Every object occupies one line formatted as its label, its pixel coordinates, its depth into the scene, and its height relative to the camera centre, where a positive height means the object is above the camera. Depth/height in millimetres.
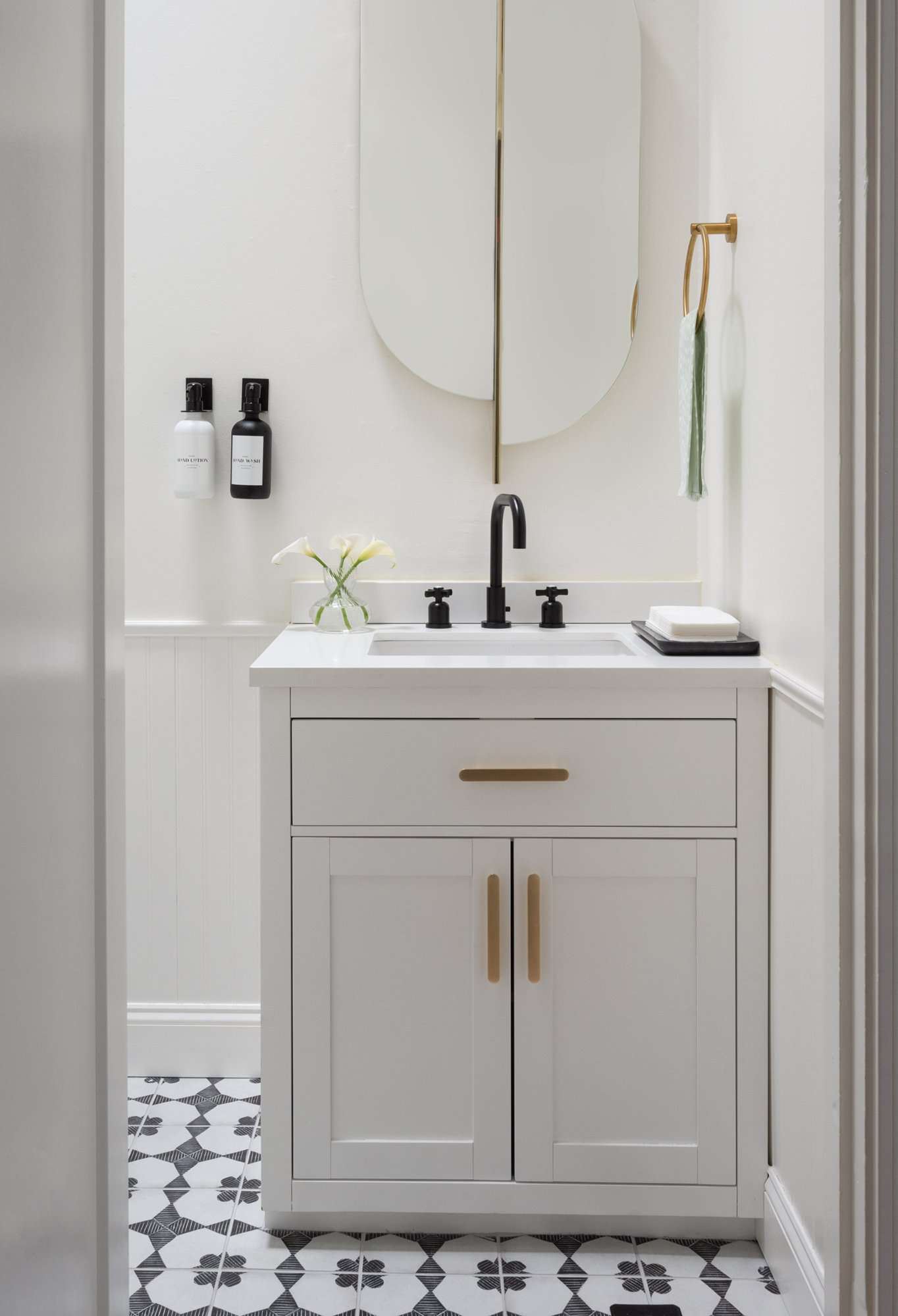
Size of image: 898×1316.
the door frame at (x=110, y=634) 780 +7
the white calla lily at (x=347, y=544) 2008 +182
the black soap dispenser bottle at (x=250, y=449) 2053 +361
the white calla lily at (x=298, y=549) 1966 +169
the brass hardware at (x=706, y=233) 1792 +676
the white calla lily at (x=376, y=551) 1985 +167
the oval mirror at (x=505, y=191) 2031 +837
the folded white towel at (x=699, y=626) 1660 +27
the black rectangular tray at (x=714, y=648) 1637 -7
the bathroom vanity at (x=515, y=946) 1561 -429
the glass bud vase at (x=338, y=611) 1983 +58
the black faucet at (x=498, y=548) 1895 +169
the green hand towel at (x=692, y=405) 1864 +406
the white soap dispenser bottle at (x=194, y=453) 2045 +352
